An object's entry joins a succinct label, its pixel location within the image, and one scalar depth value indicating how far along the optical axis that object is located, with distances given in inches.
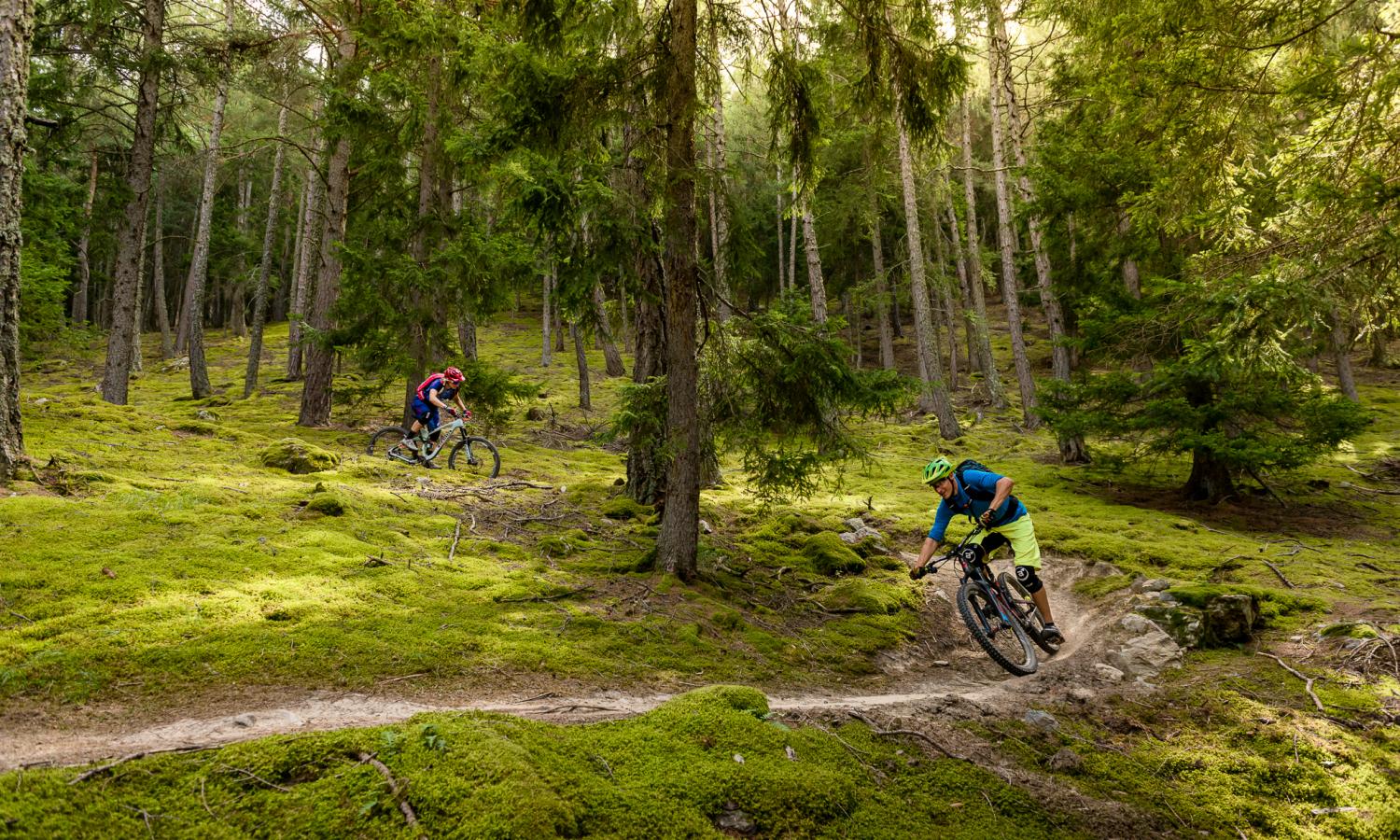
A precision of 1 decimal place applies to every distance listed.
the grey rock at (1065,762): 178.7
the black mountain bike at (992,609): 264.7
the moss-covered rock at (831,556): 385.7
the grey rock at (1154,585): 308.2
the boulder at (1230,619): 263.1
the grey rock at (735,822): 133.7
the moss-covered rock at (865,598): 332.8
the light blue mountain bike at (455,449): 500.4
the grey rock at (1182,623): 265.0
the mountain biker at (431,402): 480.7
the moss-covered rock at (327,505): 324.5
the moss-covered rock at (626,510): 403.5
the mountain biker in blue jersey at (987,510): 270.4
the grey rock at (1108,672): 251.1
